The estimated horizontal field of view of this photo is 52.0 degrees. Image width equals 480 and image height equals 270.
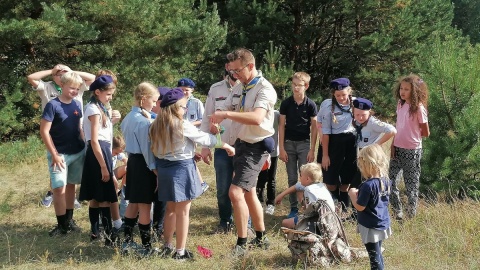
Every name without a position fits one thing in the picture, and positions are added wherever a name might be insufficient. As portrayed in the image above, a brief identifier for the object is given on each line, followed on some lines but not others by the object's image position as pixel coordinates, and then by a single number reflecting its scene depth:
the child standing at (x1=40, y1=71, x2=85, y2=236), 4.67
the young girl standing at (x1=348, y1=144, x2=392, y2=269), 3.62
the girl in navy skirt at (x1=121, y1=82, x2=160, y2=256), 4.20
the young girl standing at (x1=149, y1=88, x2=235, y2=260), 3.96
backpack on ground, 3.93
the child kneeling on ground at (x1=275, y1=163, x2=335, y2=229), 4.33
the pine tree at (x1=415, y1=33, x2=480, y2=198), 5.47
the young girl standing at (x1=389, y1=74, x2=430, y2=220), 5.09
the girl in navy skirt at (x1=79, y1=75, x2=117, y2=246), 4.50
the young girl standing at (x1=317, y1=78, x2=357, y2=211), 5.16
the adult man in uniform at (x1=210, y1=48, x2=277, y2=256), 4.11
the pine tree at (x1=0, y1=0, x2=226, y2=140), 9.00
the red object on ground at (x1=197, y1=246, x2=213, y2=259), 4.27
